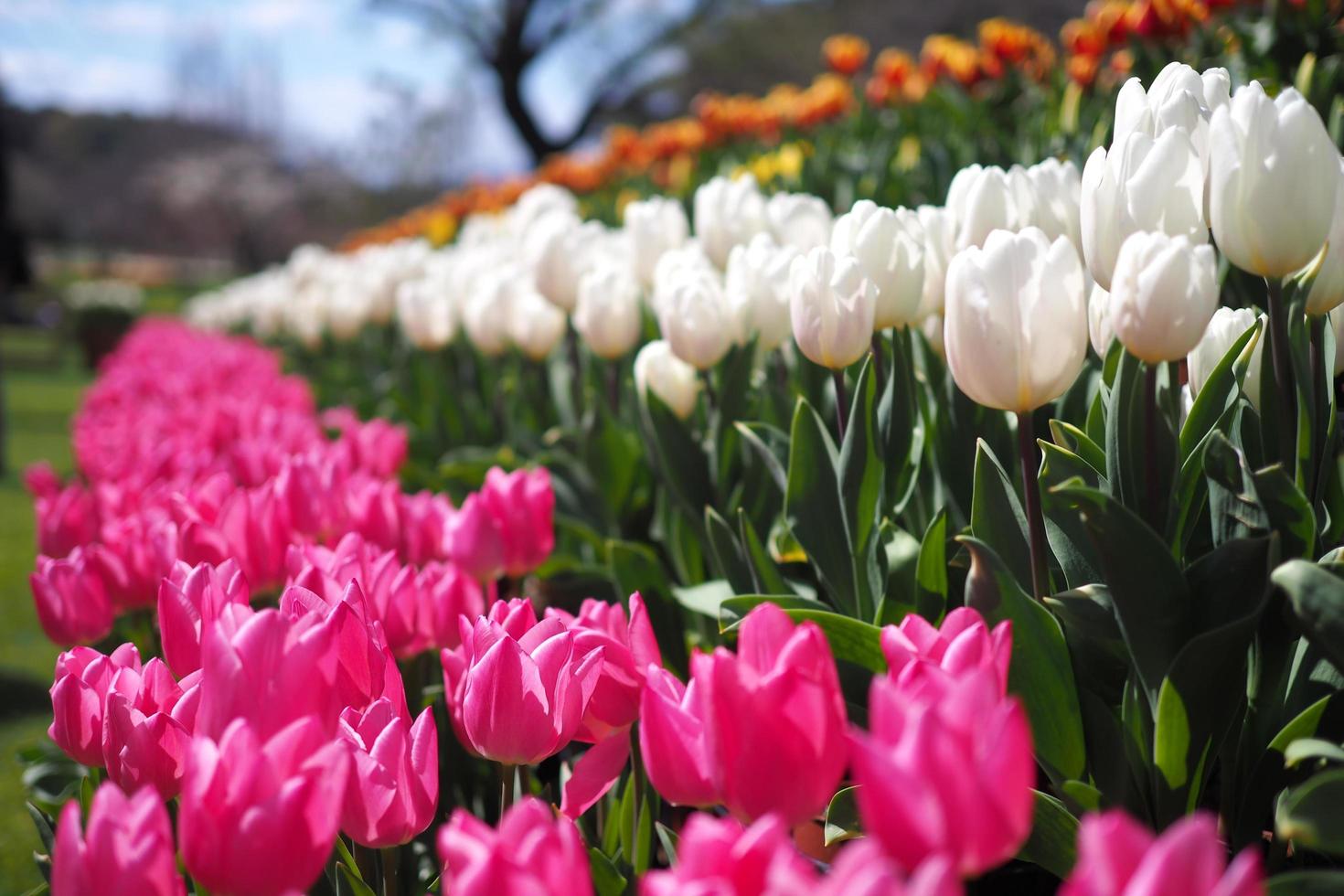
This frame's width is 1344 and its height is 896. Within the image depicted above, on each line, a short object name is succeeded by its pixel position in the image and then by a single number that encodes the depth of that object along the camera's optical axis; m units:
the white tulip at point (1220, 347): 1.18
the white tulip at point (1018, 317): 1.00
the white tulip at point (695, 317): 1.72
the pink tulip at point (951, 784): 0.57
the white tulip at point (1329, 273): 1.09
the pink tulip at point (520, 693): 0.90
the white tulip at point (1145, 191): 1.02
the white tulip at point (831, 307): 1.30
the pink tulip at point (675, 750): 0.80
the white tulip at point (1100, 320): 1.22
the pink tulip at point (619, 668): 1.01
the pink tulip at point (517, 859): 0.61
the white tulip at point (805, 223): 2.02
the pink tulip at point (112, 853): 0.68
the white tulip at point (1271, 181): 0.97
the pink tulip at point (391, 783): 0.83
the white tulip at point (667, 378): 1.95
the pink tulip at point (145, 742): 0.92
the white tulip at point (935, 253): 1.49
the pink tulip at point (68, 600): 1.44
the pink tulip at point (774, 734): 0.73
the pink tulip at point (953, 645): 0.78
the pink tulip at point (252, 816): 0.70
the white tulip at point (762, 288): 1.76
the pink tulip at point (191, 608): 1.04
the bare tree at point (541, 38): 26.30
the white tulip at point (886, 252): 1.36
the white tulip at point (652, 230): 2.38
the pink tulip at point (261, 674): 0.83
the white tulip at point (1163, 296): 0.94
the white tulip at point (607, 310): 2.18
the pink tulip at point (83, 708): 0.99
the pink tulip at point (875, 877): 0.51
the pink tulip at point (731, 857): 0.60
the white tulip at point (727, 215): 2.29
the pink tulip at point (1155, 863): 0.52
